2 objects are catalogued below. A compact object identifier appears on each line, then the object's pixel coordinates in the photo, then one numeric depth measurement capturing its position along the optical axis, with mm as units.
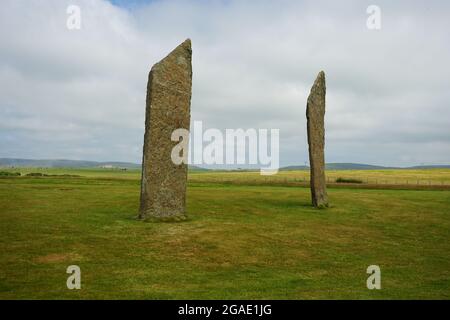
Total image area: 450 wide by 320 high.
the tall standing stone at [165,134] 16688
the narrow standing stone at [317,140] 23109
